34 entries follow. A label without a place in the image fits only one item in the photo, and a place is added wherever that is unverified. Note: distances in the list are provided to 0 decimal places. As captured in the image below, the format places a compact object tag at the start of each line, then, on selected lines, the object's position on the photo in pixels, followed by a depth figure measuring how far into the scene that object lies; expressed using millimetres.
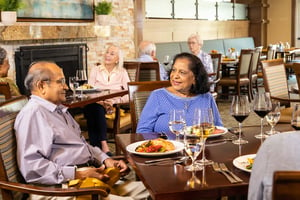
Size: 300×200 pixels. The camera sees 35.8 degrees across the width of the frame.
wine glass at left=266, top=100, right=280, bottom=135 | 2391
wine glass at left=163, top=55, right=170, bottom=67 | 7000
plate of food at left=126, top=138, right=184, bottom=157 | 2075
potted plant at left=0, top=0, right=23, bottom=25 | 5316
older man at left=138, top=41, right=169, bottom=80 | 6398
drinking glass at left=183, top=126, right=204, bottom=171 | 1823
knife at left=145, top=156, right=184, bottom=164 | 2010
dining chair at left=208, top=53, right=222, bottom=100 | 7637
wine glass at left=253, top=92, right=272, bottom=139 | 2389
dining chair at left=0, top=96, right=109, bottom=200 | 1929
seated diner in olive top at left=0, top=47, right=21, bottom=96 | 4258
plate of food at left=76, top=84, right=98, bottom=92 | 4416
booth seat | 8969
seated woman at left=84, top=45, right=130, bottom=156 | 4629
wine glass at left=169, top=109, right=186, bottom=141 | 2110
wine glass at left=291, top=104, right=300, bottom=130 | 2102
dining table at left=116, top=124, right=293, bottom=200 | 1650
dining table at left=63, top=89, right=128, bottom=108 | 3904
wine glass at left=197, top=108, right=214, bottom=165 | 1911
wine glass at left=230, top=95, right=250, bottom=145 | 2305
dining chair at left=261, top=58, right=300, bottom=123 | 4445
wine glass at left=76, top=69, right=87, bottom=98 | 4293
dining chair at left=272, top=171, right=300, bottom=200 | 1034
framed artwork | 5938
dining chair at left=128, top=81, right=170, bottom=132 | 3105
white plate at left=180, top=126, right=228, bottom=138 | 2404
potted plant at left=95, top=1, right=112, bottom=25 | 7035
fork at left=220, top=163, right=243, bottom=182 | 1738
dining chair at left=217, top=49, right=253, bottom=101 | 8062
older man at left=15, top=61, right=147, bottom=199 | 2205
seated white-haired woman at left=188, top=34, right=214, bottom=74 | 7305
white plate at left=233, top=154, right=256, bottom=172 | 1856
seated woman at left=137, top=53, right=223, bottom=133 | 2826
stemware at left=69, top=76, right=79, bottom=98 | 4199
